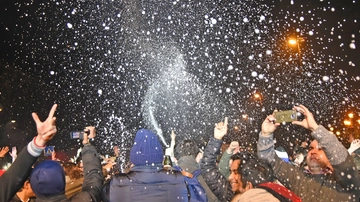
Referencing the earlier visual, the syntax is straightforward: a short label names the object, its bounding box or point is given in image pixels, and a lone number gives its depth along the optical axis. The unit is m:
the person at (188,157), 4.25
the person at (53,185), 2.75
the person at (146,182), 3.02
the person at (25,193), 3.96
